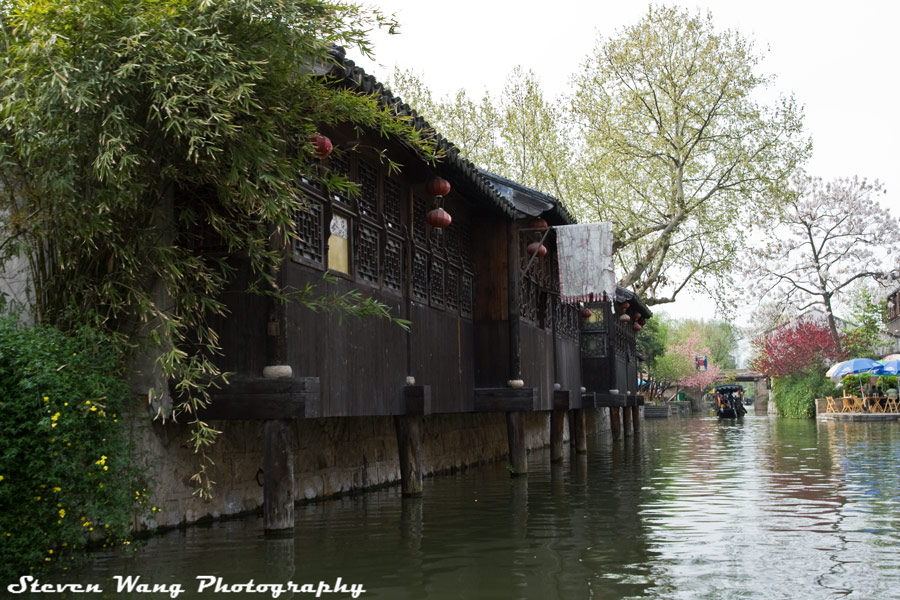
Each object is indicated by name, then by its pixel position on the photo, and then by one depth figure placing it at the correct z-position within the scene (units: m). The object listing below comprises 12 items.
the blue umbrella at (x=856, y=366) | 35.05
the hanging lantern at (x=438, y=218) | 11.09
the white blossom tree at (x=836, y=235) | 43.97
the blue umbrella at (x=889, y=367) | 34.16
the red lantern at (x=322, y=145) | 8.00
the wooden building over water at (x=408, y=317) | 7.88
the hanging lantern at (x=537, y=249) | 14.43
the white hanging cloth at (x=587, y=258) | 15.18
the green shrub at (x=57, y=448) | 5.93
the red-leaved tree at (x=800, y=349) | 45.53
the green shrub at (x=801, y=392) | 44.34
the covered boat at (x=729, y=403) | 48.22
